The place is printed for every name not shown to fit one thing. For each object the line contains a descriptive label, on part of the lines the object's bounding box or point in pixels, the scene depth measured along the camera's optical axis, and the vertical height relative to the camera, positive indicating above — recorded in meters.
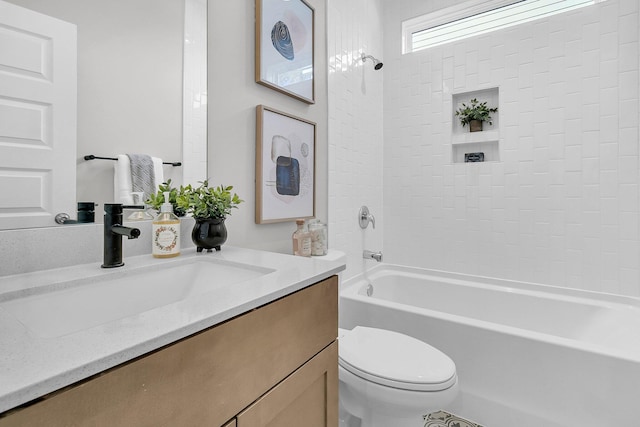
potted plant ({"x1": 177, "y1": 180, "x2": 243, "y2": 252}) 1.04 +0.00
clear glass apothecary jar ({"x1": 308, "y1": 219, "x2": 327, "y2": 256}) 1.65 -0.14
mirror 0.87 +0.40
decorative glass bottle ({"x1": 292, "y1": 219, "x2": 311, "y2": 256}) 1.58 -0.14
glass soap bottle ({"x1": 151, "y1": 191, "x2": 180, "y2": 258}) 0.95 -0.07
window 2.12 +1.41
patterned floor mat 1.58 -1.07
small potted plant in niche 2.26 +0.71
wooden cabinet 0.39 -0.27
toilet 1.10 -0.60
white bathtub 1.27 -0.65
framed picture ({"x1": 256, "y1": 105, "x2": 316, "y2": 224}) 1.44 +0.23
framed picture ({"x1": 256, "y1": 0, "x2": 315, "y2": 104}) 1.43 +0.82
